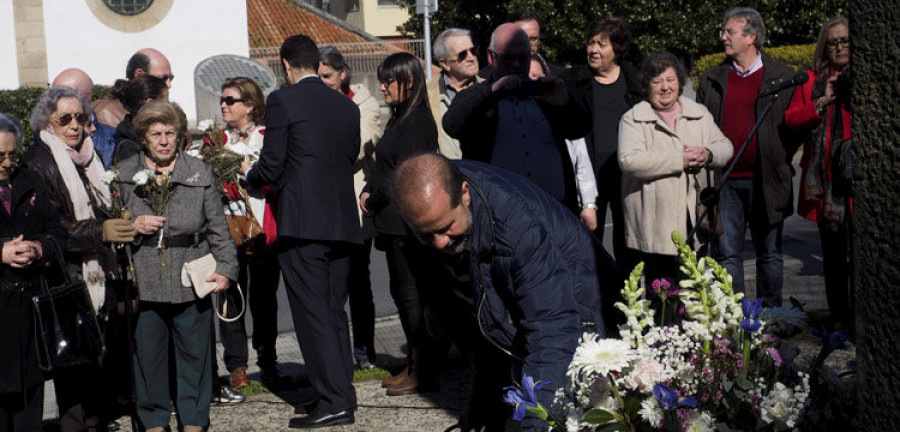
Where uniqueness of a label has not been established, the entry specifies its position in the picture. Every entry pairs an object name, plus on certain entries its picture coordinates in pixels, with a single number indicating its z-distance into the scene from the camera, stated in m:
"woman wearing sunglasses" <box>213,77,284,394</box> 6.64
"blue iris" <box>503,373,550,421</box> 2.83
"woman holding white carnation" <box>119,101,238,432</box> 5.71
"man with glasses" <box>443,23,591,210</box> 6.08
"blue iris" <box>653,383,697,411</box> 2.68
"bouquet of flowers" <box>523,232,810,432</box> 2.72
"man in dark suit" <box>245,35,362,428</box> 6.11
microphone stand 4.81
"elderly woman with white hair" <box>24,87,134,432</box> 5.64
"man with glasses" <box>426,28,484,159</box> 7.27
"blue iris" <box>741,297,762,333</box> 2.78
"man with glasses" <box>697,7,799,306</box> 7.09
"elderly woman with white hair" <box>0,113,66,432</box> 5.15
